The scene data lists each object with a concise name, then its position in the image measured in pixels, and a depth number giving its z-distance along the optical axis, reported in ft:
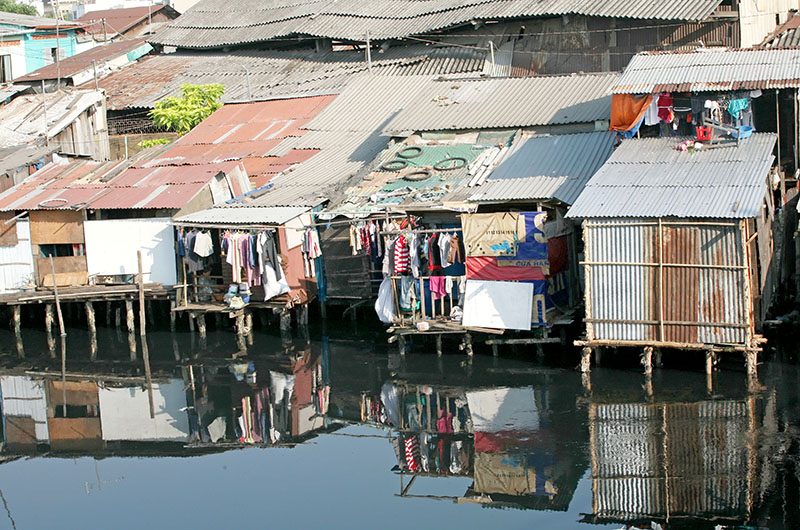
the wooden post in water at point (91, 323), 88.88
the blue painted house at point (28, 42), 152.15
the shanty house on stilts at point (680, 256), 59.31
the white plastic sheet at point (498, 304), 67.87
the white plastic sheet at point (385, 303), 73.61
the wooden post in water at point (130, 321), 88.38
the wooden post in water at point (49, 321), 89.61
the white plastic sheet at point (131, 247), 87.81
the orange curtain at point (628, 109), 69.15
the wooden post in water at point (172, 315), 86.26
